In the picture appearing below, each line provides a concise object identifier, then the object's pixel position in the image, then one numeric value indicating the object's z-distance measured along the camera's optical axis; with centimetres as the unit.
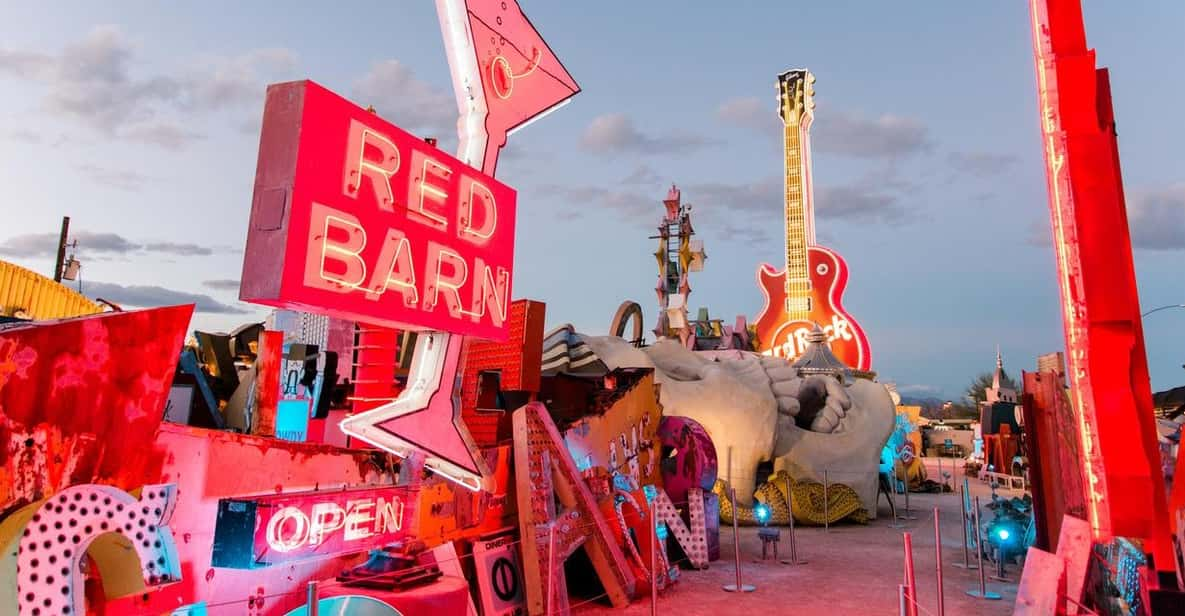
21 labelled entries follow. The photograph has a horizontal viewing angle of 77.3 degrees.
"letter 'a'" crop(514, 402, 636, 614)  926
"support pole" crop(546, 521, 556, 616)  721
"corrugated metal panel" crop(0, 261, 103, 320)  1130
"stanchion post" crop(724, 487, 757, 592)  1130
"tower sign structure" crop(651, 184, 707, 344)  3688
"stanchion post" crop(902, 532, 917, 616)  566
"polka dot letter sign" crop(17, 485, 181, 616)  413
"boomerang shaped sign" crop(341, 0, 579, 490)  654
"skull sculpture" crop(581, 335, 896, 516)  2052
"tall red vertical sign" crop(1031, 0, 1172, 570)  677
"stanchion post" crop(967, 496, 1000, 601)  1088
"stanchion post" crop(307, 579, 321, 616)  422
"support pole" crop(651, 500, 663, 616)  842
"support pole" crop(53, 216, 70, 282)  2402
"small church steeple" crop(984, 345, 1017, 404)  4678
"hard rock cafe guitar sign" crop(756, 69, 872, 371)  3962
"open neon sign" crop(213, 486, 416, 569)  534
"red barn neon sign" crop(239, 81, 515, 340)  514
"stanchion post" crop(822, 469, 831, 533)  1858
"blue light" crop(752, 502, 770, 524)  1623
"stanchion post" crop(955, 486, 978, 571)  1284
